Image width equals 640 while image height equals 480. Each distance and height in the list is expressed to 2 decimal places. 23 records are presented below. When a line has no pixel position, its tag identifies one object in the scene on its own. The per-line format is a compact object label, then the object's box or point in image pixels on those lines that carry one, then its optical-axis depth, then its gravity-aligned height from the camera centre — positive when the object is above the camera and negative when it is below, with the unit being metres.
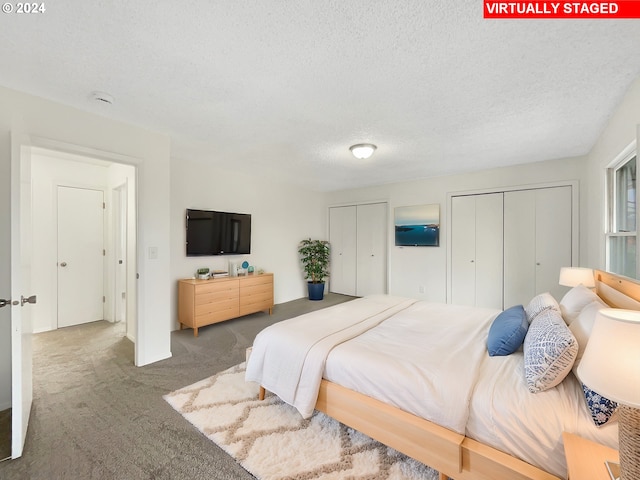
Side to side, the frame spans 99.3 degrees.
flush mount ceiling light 3.15 +1.05
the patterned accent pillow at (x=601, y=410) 1.08 -0.69
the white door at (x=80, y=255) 3.85 -0.22
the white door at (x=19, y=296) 1.56 -0.33
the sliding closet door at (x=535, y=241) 3.81 -0.03
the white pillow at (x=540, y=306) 1.86 -0.47
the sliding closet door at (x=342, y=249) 6.00 -0.22
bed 1.19 -0.79
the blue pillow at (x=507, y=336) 1.68 -0.61
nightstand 0.91 -0.79
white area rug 1.50 -1.27
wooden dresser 3.60 -0.84
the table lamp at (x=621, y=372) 0.76 -0.39
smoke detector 2.09 +1.13
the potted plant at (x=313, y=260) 5.81 -0.43
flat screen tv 3.99 +0.12
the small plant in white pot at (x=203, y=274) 3.98 -0.49
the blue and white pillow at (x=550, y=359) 1.28 -0.57
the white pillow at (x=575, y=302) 1.80 -0.44
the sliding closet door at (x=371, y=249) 5.58 -0.19
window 2.07 +0.19
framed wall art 4.80 +0.26
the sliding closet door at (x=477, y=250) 4.26 -0.17
